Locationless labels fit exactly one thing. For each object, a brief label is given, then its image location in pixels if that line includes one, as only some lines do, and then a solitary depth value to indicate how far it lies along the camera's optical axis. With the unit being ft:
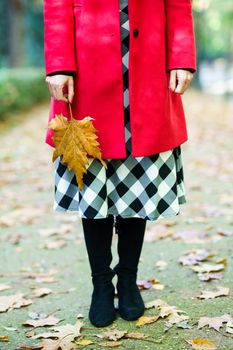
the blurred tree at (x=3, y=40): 66.26
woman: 6.88
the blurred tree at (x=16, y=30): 50.78
